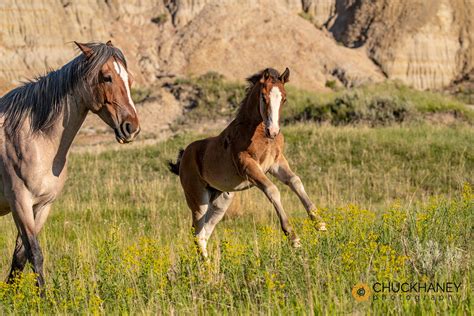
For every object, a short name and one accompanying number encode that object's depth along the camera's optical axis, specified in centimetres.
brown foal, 1480
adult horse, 1238
